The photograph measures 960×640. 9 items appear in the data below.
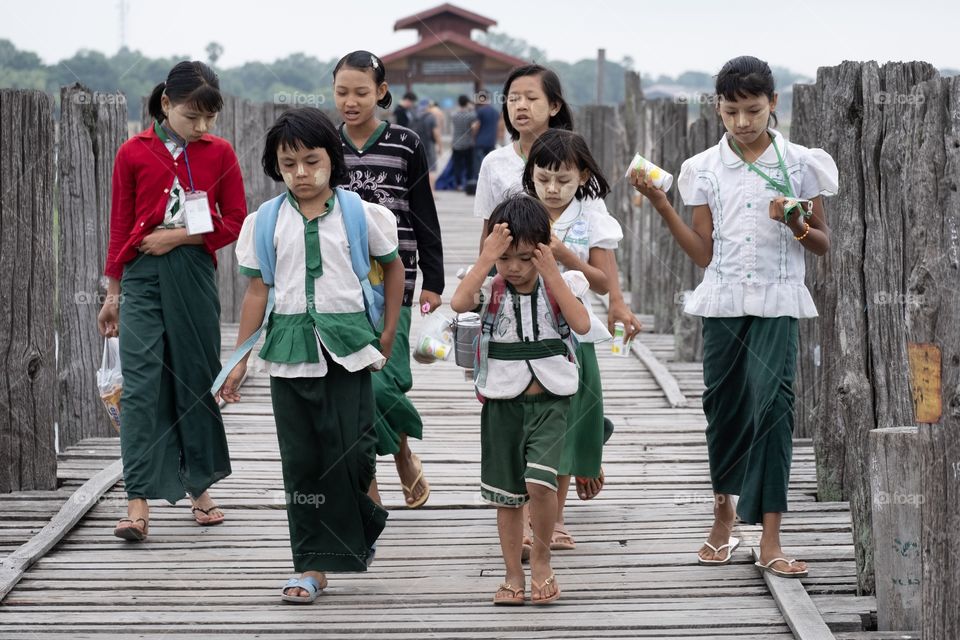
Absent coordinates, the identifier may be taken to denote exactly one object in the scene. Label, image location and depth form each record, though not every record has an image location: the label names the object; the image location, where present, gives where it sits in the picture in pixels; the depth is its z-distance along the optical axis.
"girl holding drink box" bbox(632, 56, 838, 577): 11.13
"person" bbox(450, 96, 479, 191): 51.87
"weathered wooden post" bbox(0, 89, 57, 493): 14.14
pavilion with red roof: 63.97
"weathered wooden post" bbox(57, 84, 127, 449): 16.19
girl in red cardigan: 12.62
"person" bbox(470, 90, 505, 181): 50.47
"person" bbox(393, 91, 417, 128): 48.53
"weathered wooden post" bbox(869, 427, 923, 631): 10.32
